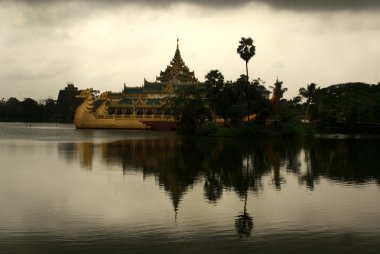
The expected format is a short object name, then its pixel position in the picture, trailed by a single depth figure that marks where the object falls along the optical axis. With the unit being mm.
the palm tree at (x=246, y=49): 60000
